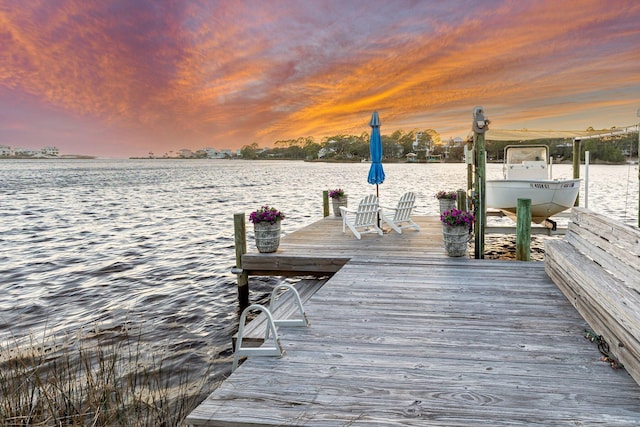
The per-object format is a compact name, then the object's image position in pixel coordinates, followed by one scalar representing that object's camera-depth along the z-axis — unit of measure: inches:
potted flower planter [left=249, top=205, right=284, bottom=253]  284.2
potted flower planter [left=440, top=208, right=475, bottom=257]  259.3
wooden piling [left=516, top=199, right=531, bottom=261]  263.4
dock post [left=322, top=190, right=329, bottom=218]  494.9
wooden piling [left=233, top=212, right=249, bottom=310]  290.8
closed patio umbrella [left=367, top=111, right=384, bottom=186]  419.5
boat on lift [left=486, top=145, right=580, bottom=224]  409.0
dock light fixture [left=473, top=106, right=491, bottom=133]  273.1
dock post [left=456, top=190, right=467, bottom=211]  453.4
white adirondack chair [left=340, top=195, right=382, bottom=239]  355.3
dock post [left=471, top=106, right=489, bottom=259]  275.0
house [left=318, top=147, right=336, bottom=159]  5097.4
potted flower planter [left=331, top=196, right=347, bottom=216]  478.6
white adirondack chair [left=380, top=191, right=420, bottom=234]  370.7
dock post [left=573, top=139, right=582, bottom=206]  502.0
